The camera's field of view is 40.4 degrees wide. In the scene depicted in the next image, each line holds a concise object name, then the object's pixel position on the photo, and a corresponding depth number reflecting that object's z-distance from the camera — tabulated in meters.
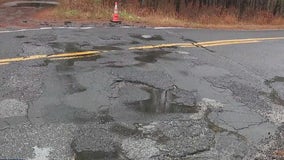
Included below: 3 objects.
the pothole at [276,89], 7.88
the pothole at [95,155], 5.06
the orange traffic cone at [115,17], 15.27
